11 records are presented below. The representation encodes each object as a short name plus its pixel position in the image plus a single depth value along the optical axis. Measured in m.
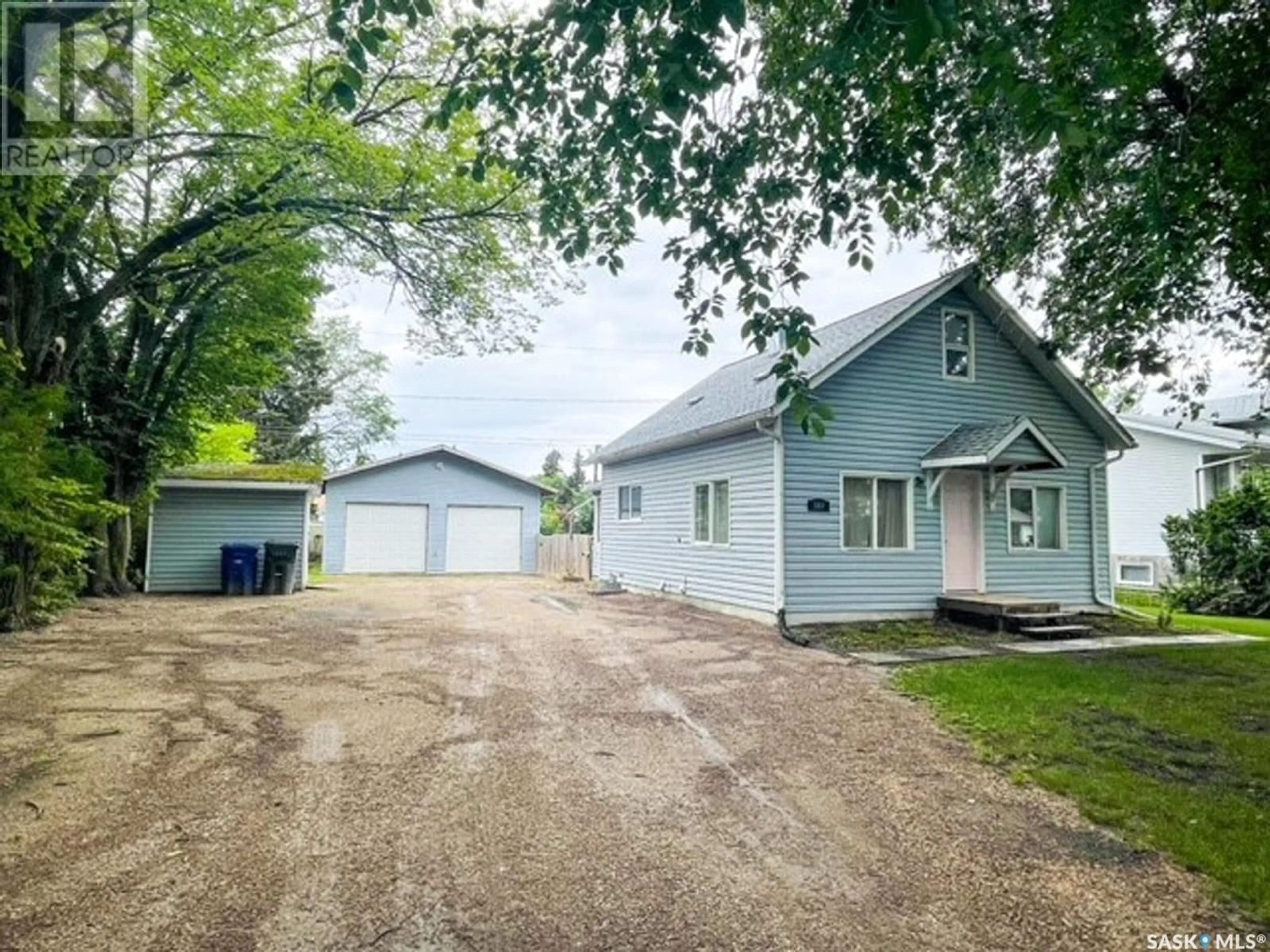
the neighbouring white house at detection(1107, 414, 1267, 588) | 19.39
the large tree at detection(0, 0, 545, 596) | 8.16
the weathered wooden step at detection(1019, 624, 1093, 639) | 10.18
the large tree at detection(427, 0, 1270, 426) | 2.48
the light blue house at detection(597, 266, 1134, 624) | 10.74
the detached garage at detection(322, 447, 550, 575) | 22.56
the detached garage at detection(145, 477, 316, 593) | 14.73
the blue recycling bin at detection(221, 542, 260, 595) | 14.66
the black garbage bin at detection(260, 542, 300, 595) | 14.88
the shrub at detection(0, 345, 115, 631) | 7.67
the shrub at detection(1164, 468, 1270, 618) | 13.69
